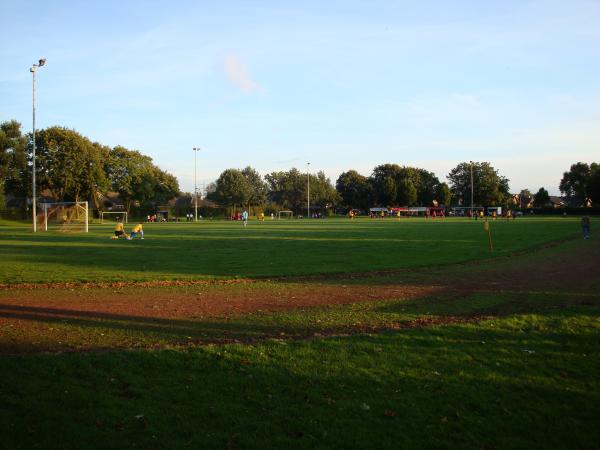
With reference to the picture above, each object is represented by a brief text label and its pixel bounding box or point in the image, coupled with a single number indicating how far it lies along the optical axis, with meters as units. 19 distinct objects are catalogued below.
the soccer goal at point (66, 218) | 51.56
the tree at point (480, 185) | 142.38
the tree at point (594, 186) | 111.31
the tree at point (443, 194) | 146.50
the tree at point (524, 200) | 188.11
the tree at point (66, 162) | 74.12
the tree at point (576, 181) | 134.36
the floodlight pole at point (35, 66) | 46.09
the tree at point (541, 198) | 148.55
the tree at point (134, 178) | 93.75
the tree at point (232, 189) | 115.19
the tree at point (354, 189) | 146.38
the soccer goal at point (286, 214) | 128.51
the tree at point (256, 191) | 120.19
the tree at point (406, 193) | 140.00
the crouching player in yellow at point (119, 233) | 36.36
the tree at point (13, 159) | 74.19
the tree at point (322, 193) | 140.75
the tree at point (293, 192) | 139.38
